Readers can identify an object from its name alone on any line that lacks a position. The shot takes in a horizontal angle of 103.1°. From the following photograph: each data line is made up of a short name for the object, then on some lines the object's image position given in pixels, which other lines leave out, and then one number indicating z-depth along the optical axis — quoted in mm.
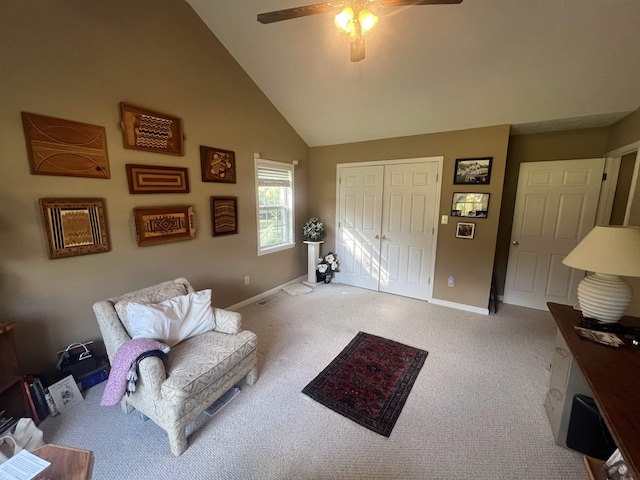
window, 3730
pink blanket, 1541
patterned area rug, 1839
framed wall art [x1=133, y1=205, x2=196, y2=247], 2387
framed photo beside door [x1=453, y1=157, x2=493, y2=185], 3170
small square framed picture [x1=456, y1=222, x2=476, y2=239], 3352
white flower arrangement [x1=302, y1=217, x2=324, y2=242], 4391
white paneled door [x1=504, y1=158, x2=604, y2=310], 3166
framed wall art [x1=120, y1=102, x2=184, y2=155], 2236
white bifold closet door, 3692
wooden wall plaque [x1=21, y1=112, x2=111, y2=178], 1809
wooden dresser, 852
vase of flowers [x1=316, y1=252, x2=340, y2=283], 4500
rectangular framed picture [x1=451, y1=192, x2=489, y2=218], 3236
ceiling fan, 1521
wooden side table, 953
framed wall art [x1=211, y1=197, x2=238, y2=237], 3057
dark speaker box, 1414
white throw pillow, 1759
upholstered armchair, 1502
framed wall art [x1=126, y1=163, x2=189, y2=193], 2311
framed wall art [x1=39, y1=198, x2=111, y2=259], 1899
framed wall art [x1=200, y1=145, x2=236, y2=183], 2895
